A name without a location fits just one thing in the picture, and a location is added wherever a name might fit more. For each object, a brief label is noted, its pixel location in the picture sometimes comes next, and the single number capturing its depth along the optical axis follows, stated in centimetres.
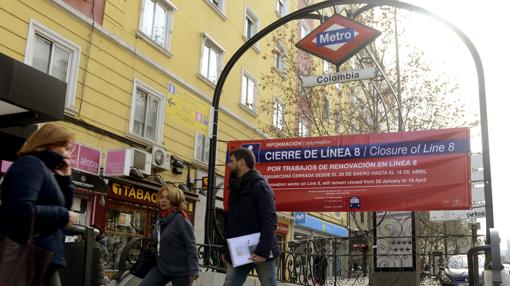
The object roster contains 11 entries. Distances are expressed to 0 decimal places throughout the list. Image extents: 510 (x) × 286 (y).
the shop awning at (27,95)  632
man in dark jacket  514
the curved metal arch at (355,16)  743
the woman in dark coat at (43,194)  316
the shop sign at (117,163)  1302
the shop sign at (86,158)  1212
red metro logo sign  873
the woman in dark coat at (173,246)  579
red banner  845
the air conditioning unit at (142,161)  1370
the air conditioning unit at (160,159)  1466
